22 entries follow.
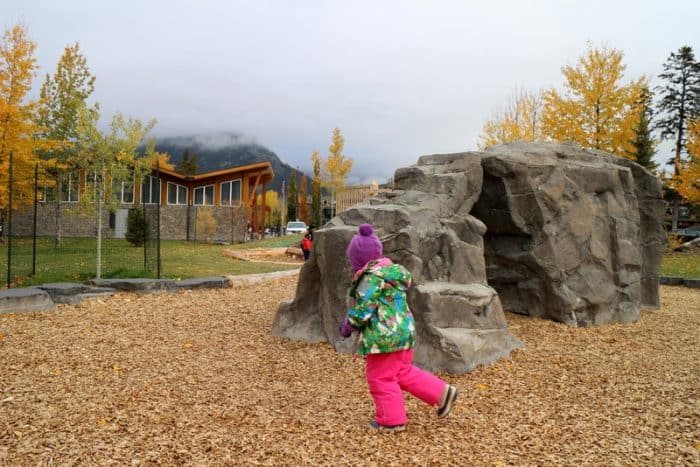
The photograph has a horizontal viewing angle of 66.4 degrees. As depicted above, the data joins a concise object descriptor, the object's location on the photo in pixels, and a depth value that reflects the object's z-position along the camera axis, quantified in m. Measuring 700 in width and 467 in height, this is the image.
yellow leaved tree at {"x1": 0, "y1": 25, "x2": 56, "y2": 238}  17.58
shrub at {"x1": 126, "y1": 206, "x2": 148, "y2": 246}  20.93
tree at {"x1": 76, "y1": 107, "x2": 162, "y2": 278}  12.80
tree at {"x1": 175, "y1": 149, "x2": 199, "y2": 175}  63.81
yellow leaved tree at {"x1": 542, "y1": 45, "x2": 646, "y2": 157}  21.66
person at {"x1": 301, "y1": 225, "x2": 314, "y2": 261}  17.81
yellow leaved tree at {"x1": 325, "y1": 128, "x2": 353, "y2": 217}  40.50
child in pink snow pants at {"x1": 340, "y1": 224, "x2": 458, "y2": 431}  4.34
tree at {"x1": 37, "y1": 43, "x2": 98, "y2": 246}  23.98
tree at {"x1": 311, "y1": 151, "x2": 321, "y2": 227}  35.37
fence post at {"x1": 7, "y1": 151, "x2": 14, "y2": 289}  10.93
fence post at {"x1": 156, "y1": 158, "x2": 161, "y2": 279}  12.66
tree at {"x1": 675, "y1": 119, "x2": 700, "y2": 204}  22.28
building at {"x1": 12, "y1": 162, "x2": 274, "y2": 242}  29.38
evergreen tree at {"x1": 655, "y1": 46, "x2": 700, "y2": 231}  34.94
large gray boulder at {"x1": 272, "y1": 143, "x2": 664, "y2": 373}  6.59
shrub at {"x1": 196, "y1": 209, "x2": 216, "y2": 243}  29.14
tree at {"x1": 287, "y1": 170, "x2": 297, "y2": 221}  56.09
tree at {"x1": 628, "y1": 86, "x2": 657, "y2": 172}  28.61
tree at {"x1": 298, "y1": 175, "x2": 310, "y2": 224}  49.38
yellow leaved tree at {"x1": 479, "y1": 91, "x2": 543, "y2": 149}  25.31
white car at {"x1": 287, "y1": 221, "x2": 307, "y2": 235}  39.94
